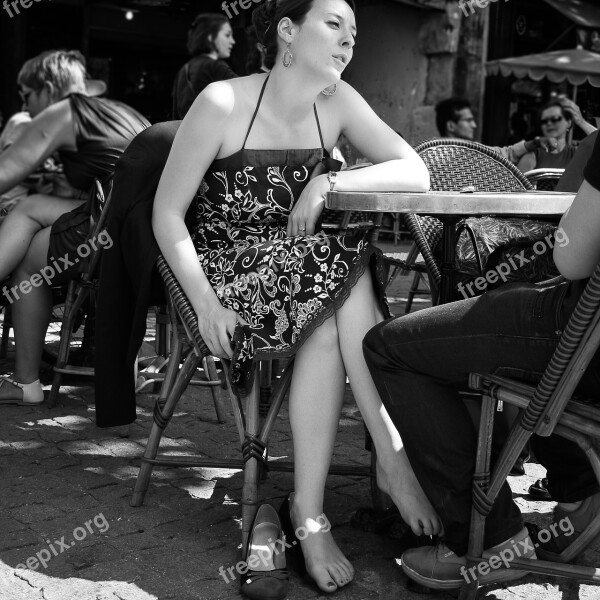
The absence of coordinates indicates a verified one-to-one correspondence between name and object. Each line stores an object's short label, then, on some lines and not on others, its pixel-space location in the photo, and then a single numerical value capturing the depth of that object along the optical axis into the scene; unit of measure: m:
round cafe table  2.31
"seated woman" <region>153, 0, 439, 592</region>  2.39
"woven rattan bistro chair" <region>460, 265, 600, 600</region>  1.91
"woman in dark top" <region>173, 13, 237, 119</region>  5.81
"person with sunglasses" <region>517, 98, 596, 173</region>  6.72
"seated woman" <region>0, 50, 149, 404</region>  3.95
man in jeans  2.05
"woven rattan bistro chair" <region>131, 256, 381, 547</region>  2.47
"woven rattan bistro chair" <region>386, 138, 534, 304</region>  3.45
